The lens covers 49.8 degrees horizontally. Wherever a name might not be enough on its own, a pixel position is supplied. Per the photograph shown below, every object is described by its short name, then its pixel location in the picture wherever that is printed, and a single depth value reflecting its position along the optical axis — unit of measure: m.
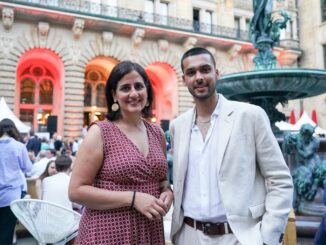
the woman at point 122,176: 1.98
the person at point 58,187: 4.85
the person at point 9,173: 4.96
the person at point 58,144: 16.00
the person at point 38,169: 7.59
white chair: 3.95
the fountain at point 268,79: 6.36
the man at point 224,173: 1.96
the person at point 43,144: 13.38
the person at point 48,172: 5.84
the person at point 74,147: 15.67
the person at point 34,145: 13.43
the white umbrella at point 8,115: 14.50
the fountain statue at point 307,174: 4.83
